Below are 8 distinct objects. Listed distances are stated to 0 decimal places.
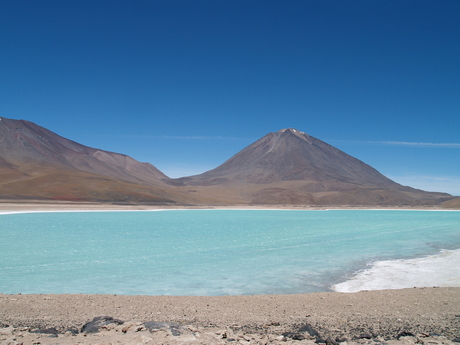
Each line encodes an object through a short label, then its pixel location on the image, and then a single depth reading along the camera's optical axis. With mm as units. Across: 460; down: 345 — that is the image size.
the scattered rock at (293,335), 4828
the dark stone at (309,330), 5020
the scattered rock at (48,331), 4969
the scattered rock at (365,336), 4949
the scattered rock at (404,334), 4972
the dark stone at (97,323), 5062
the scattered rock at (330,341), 4504
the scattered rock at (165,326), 4937
